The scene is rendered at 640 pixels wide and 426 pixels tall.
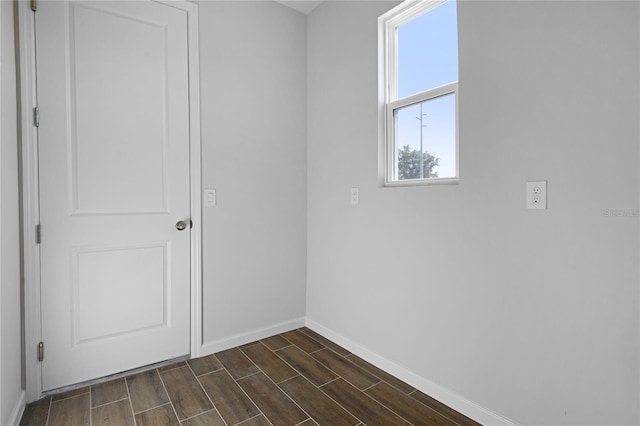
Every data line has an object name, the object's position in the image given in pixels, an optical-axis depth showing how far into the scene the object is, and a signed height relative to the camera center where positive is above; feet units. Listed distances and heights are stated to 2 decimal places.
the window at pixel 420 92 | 6.21 +2.29
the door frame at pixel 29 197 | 5.80 +0.16
